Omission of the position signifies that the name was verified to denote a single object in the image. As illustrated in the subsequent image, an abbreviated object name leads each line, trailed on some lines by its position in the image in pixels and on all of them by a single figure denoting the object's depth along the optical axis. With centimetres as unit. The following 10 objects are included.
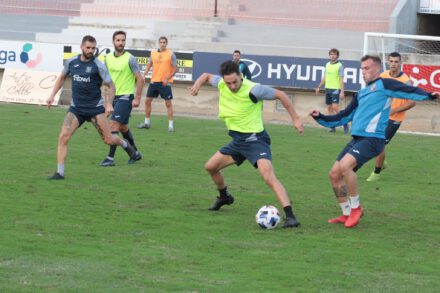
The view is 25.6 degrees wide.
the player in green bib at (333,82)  2508
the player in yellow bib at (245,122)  1080
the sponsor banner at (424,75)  2503
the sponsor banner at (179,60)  2897
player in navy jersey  1427
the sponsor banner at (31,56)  3030
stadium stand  3144
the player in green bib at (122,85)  1636
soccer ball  1066
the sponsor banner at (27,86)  2962
